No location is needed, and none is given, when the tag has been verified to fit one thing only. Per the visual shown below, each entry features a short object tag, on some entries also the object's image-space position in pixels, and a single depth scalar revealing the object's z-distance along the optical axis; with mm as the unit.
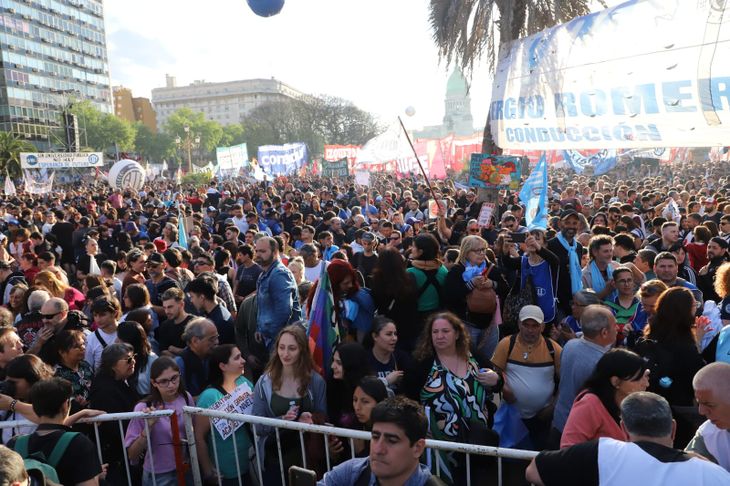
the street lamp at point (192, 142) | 91438
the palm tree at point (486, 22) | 12562
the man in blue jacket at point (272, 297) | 5301
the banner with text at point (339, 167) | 26922
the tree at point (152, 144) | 98938
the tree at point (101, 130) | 80750
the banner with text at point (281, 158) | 32125
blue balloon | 5246
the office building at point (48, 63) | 78875
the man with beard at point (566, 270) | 6156
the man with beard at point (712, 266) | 6406
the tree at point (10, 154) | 44781
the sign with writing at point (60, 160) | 38094
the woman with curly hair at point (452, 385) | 3705
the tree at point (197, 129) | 103062
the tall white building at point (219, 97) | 158125
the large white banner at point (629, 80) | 5156
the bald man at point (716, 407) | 2775
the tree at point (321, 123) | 80438
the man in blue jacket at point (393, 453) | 2537
